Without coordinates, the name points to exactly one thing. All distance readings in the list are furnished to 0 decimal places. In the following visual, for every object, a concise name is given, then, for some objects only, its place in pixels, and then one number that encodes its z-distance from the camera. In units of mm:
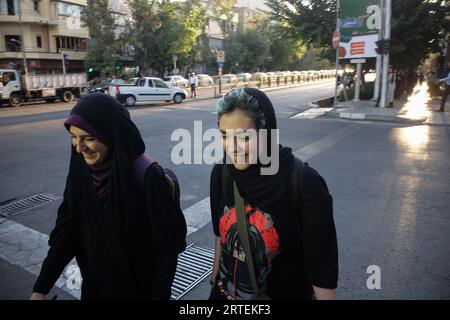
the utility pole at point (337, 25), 16503
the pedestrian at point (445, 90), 13834
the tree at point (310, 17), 18047
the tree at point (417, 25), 16141
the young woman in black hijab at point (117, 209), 1696
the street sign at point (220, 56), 24003
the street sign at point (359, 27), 15898
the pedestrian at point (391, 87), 16953
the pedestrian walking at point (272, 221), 1561
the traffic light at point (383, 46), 15205
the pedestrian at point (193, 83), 23125
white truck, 19125
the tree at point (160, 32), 34094
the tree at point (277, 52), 54938
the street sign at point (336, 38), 16203
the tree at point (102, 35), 32281
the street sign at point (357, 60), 16734
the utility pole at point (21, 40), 30039
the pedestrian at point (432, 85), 19920
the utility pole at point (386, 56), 14898
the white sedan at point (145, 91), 18375
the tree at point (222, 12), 55062
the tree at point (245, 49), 48844
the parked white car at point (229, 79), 36250
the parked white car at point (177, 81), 29864
